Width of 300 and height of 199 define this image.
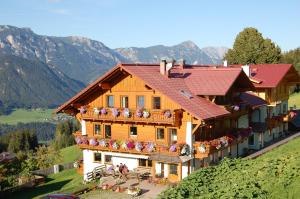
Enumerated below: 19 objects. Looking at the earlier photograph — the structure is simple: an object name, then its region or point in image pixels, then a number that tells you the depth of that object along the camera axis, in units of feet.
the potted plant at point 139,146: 111.24
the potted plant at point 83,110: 122.72
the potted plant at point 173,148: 105.40
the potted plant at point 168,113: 106.52
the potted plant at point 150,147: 109.10
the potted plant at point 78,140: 124.25
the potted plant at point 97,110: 119.75
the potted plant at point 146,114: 110.42
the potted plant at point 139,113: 111.47
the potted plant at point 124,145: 114.32
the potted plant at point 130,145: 113.29
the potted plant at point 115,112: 116.08
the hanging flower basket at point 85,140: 122.93
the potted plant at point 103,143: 118.32
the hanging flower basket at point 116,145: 115.75
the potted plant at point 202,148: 106.42
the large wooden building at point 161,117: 107.86
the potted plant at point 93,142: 120.57
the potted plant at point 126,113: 113.80
